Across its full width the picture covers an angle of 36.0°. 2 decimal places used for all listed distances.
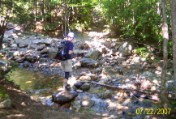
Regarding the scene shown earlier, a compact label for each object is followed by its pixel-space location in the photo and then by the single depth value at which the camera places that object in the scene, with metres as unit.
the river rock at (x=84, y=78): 12.05
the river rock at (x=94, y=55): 16.05
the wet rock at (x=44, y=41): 19.47
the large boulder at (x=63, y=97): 9.20
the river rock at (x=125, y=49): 15.77
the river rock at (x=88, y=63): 14.54
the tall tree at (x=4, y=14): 8.57
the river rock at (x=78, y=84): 10.88
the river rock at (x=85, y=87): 10.76
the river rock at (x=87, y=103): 9.31
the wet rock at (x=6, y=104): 6.71
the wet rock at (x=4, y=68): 8.77
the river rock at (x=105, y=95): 9.99
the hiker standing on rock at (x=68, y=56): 9.74
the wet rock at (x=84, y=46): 18.33
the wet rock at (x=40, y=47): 18.34
